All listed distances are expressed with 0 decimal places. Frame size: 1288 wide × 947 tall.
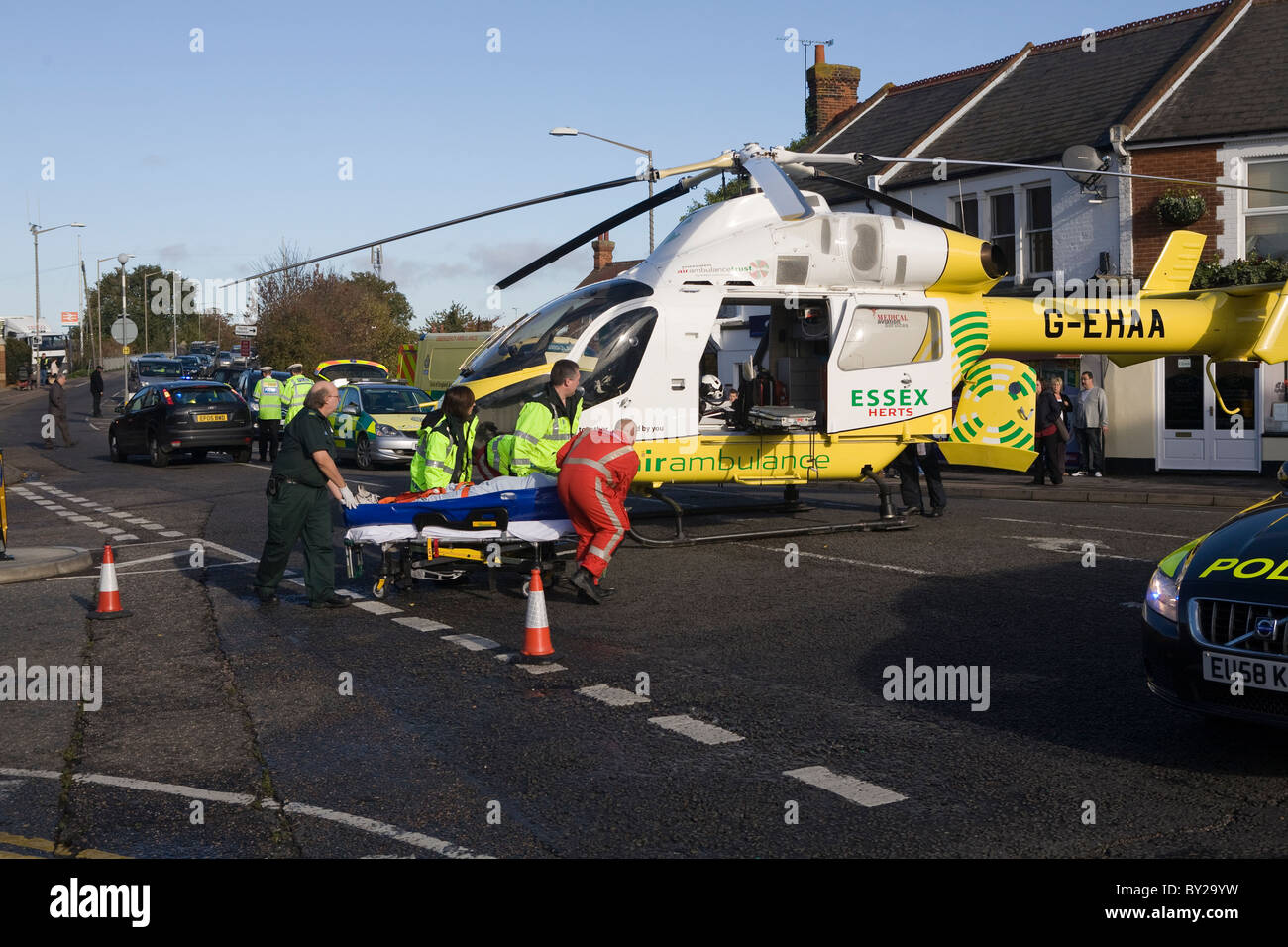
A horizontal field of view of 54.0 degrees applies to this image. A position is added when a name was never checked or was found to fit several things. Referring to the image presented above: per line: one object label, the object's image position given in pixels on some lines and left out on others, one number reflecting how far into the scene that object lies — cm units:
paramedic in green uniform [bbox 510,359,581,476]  1100
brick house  2275
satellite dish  2261
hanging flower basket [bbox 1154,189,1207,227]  2275
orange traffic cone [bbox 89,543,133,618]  1009
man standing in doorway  2267
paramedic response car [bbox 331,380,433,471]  2456
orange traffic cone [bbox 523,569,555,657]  826
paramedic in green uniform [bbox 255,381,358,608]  1027
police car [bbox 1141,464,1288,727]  554
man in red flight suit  1009
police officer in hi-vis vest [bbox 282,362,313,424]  2228
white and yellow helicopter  1295
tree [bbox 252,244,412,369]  5375
